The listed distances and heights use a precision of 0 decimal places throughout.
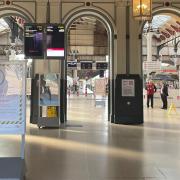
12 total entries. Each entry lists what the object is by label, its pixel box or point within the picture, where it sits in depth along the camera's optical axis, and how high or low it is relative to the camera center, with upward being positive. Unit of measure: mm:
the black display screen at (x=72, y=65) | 25570 +2197
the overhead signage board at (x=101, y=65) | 25469 +2178
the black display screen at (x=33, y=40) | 8856 +1569
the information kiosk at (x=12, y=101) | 3822 -171
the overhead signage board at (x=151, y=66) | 18904 +1563
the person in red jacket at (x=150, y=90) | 15327 -70
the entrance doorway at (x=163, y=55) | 16977 +3377
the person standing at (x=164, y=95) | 14965 -340
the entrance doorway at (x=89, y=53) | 15468 +3761
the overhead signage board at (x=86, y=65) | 26145 +2247
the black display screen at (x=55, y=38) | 8911 +1641
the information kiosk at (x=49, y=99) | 8698 -325
